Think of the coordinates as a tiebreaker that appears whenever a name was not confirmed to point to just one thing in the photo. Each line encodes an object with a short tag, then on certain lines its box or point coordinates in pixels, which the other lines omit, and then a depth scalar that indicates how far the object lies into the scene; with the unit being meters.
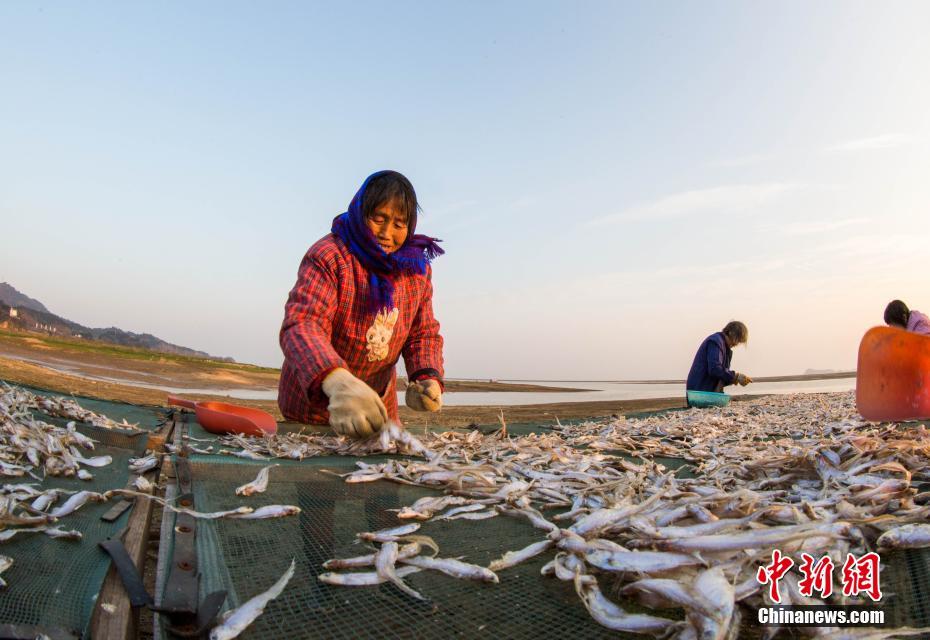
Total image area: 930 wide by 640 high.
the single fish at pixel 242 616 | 0.96
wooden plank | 1.02
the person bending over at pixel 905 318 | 6.47
